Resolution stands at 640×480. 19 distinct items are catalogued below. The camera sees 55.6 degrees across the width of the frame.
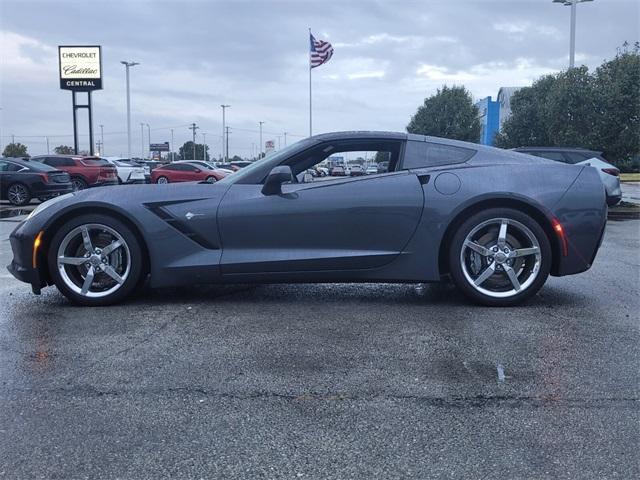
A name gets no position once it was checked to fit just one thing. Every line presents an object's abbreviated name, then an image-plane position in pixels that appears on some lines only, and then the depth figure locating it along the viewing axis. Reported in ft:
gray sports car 15.60
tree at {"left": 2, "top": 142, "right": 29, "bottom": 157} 292.90
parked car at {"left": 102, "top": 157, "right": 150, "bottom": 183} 85.51
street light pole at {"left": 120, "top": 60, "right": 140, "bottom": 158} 164.76
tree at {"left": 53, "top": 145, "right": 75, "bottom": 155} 330.36
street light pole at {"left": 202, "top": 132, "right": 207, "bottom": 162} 388.62
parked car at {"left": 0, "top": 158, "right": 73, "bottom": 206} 56.18
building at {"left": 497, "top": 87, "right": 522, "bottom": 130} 225.43
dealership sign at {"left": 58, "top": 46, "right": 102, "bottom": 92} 125.18
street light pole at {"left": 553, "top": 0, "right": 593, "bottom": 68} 79.17
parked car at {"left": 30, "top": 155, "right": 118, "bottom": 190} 73.77
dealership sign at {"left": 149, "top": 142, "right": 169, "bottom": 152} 338.95
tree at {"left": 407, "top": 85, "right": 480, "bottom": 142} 174.81
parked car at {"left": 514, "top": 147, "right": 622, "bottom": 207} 43.14
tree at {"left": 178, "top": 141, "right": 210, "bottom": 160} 396.30
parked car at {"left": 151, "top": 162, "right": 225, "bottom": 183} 91.81
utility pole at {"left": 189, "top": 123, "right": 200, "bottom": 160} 332.60
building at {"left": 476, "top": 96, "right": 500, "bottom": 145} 229.86
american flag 108.27
